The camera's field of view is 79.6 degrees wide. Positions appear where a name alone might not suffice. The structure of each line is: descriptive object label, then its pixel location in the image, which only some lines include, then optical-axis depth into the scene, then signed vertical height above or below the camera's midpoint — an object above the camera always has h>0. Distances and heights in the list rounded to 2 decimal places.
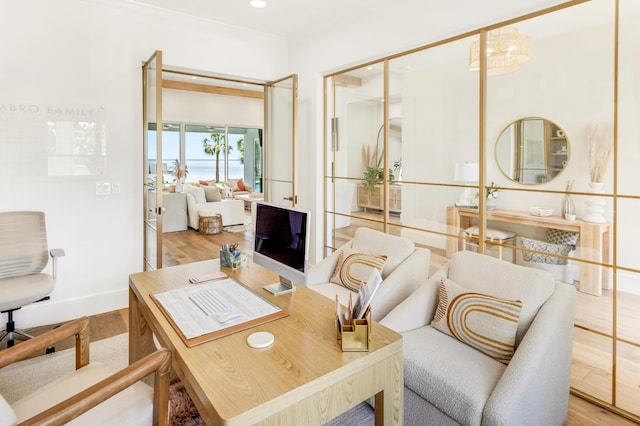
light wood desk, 1.09 -0.56
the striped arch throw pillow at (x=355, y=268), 2.65 -0.50
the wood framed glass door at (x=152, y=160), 3.04 +0.31
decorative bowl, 2.38 -0.08
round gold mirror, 2.30 +0.30
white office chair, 2.72 -0.48
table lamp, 2.76 +0.15
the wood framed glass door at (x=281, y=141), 3.86 +0.61
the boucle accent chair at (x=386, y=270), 2.45 -0.51
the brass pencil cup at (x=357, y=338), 1.35 -0.50
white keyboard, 1.65 -0.47
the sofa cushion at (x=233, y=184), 10.06 +0.34
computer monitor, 1.78 -0.23
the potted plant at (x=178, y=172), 7.86 +0.57
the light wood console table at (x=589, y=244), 2.15 -0.26
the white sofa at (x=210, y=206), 7.30 -0.18
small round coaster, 1.37 -0.52
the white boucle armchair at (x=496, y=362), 1.57 -0.76
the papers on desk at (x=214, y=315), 1.47 -0.49
